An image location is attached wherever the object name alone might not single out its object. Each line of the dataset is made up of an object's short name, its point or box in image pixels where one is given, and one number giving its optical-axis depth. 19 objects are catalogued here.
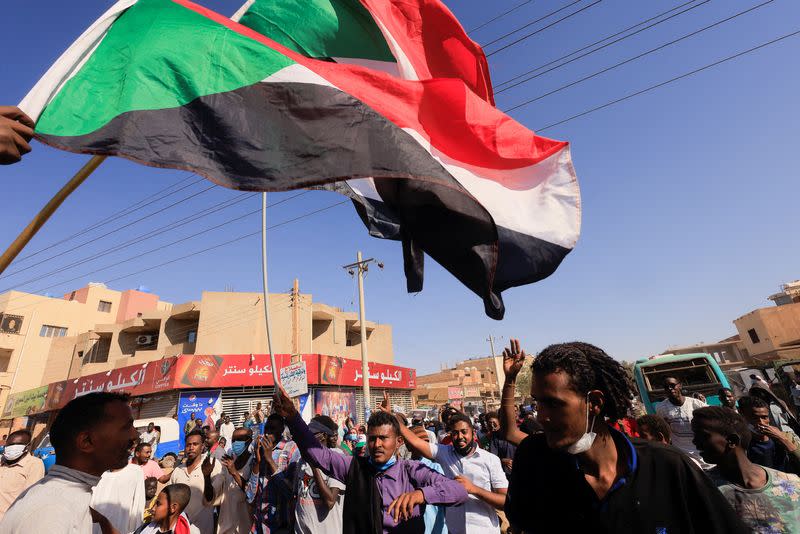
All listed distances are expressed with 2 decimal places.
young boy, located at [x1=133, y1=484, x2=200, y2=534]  4.41
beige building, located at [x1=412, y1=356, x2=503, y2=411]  56.22
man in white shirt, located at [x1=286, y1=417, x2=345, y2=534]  4.15
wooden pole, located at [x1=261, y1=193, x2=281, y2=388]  4.36
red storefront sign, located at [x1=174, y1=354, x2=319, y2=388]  23.17
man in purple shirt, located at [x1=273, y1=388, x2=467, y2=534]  3.08
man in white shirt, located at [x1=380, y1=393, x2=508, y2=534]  3.63
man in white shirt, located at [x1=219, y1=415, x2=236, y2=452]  15.47
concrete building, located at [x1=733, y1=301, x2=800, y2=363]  39.28
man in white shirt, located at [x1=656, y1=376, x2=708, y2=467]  6.14
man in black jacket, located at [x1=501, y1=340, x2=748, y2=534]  1.59
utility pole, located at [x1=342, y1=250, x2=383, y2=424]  21.09
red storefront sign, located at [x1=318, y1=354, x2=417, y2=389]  26.30
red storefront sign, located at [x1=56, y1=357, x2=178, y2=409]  23.28
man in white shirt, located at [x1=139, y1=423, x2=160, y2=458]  12.25
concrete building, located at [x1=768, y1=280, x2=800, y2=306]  51.12
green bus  9.98
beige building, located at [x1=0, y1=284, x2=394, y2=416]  27.91
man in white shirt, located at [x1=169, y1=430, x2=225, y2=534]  5.32
